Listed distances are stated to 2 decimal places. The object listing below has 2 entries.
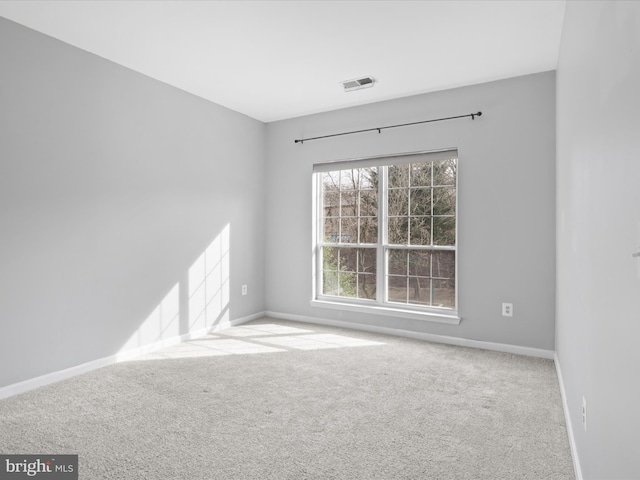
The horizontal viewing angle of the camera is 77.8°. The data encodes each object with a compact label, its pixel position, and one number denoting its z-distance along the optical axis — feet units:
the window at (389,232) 13.29
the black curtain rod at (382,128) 12.32
